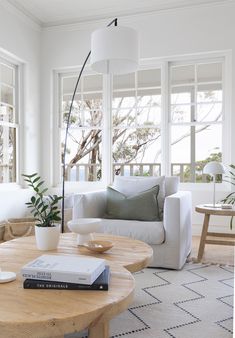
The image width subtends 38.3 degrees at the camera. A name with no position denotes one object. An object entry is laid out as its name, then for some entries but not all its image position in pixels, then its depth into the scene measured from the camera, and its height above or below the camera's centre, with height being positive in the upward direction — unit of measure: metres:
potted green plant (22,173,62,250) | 1.86 -0.37
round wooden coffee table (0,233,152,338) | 0.99 -0.47
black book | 1.23 -0.45
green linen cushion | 3.05 -0.40
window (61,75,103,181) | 4.90 +0.50
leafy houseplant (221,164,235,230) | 4.08 -0.21
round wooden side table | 3.03 -0.59
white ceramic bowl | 1.97 -0.38
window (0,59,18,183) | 4.40 +0.56
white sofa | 2.80 -0.58
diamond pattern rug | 1.79 -0.89
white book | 1.23 -0.40
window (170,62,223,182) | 4.38 +0.60
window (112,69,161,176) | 4.66 +0.55
